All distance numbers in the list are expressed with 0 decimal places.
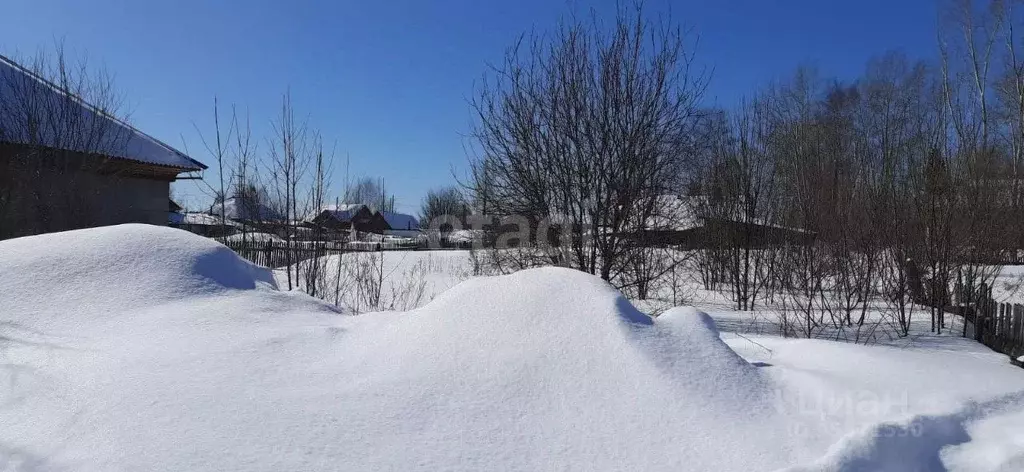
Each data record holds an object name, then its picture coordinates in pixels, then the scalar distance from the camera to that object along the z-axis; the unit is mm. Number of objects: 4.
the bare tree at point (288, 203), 8391
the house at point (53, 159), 9805
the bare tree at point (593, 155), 7742
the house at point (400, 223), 56656
